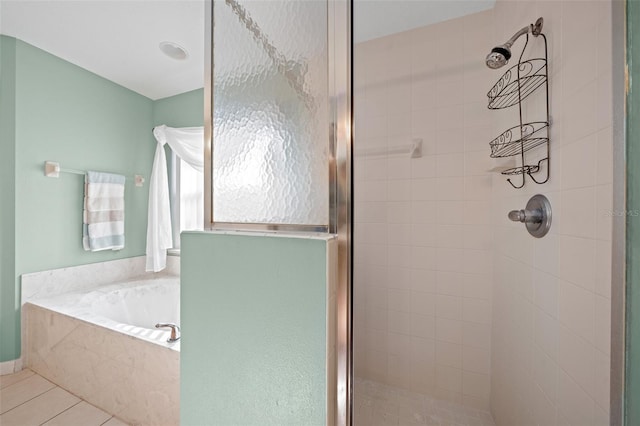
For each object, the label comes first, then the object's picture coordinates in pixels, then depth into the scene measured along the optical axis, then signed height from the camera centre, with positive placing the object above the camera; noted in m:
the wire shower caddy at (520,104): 0.94 +0.41
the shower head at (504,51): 0.95 +0.63
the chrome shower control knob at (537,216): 0.93 -0.01
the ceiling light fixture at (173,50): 1.78 +1.20
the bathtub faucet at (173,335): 1.23 -0.63
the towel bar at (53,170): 1.86 +0.32
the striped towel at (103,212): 2.07 -0.01
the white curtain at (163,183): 2.28 +0.27
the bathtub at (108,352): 1.17 -0.80
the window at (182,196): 2.52 +0.16
